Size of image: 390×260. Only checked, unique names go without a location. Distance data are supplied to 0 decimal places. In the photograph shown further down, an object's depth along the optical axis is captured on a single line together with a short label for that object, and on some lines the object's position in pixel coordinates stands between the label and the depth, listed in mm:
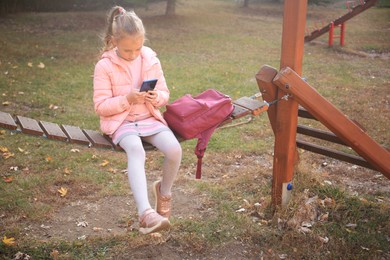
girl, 3156
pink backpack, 3434
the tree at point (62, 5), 15555
